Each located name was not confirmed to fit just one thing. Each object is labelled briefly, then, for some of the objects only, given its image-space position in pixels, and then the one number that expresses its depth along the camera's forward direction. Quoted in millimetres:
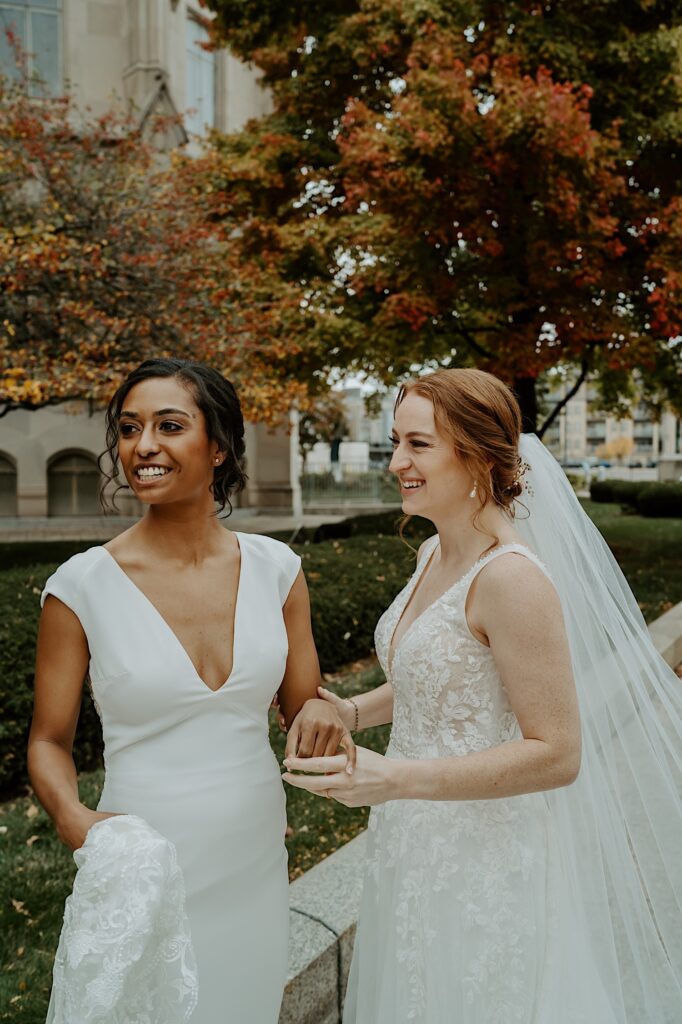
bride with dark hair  1919
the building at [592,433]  136000
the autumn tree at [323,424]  34156
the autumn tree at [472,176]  9055
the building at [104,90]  21938
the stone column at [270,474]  27156
